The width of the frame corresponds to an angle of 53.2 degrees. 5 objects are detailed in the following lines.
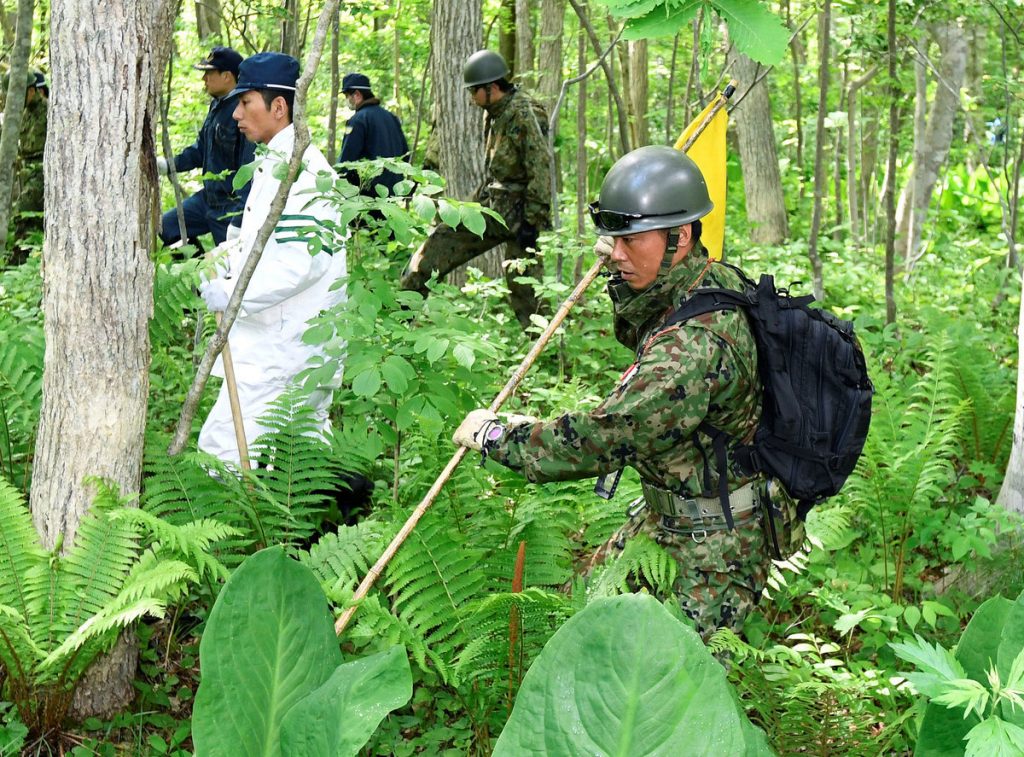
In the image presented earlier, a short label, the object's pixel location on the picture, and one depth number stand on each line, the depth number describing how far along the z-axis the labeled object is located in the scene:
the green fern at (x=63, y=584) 3.39
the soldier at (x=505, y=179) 7.43
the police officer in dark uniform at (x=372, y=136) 9.02
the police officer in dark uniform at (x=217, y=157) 7.16
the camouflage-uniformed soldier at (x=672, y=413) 3.09
